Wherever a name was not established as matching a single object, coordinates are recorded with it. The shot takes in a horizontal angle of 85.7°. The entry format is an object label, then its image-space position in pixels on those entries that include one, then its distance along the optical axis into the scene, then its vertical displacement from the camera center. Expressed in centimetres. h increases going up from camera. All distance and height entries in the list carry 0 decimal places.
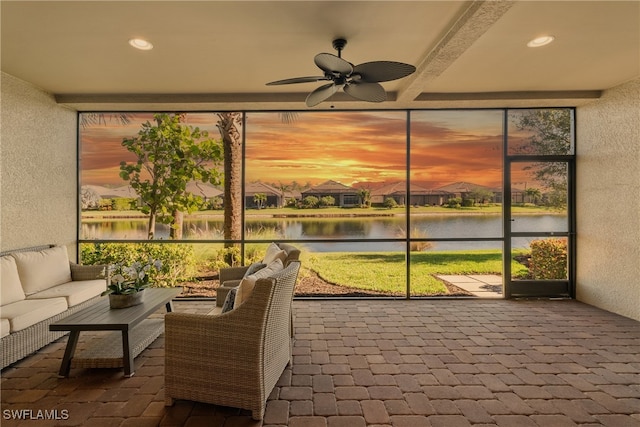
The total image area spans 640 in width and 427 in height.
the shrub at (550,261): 516 -67
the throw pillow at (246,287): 229 -48
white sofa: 291 -82
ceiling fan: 252 +111
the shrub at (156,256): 524 -64
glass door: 509 -13
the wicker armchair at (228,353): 220 -90
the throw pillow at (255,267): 315 -48
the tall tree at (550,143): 510 +109
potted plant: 312 -66
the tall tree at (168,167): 530 +74
